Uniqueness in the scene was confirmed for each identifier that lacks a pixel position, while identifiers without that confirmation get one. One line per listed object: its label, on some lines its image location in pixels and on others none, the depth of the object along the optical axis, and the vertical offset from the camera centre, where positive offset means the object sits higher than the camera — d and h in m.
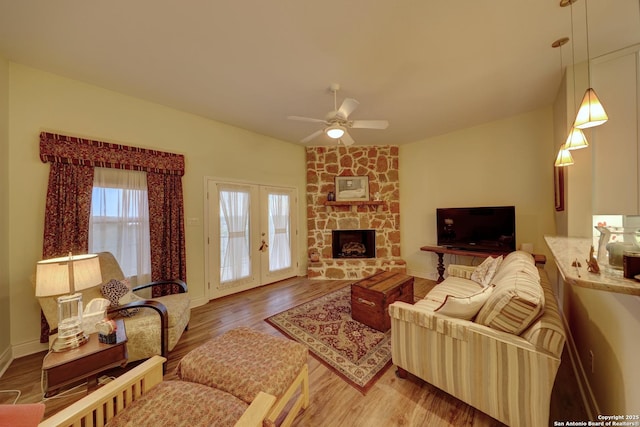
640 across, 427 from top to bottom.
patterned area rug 1.94 -1.36
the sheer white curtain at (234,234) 3.69 -0.31
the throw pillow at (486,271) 2.61 -0.76
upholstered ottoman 1.29 -0.96
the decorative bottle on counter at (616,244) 1.01 -0.17
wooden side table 1.32 -0.92
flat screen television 3.47 -0.30
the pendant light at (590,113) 1.24 +0.54
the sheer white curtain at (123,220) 2.57 -0.01
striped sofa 1.23 -0.87
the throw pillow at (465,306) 1.57 -0.68
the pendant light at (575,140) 1.58 +0.49
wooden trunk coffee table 2.50 -1.02
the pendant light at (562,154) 1.96 +0.49
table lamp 1.49 -0.46
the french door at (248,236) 3.57 -0.36
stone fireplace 4.83 +0.19
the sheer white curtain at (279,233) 4.39 -0.36
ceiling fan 2.33 +1.06
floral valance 2.27 +0.76
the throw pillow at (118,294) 2.12 -0.74
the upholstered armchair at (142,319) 1.93 -0.94
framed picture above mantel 4.81 +0.57
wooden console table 3.06 -0.70
